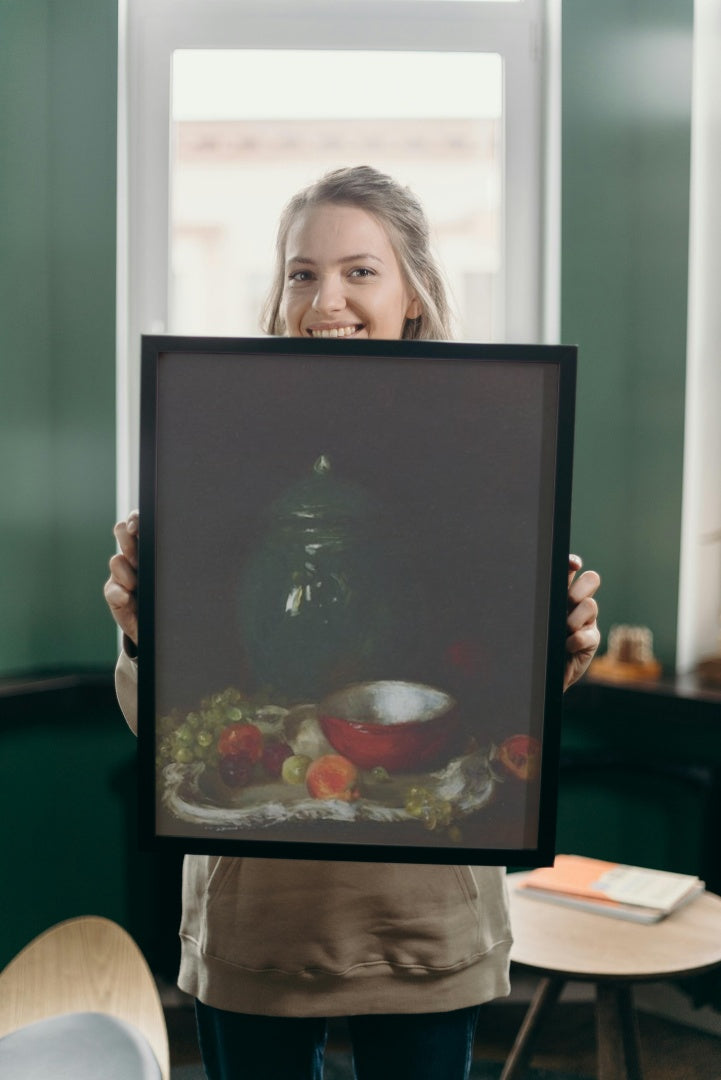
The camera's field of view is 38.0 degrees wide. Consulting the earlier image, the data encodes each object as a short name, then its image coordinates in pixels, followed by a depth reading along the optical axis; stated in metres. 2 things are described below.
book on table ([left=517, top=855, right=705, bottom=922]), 1.79
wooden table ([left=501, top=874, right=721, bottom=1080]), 1.60
